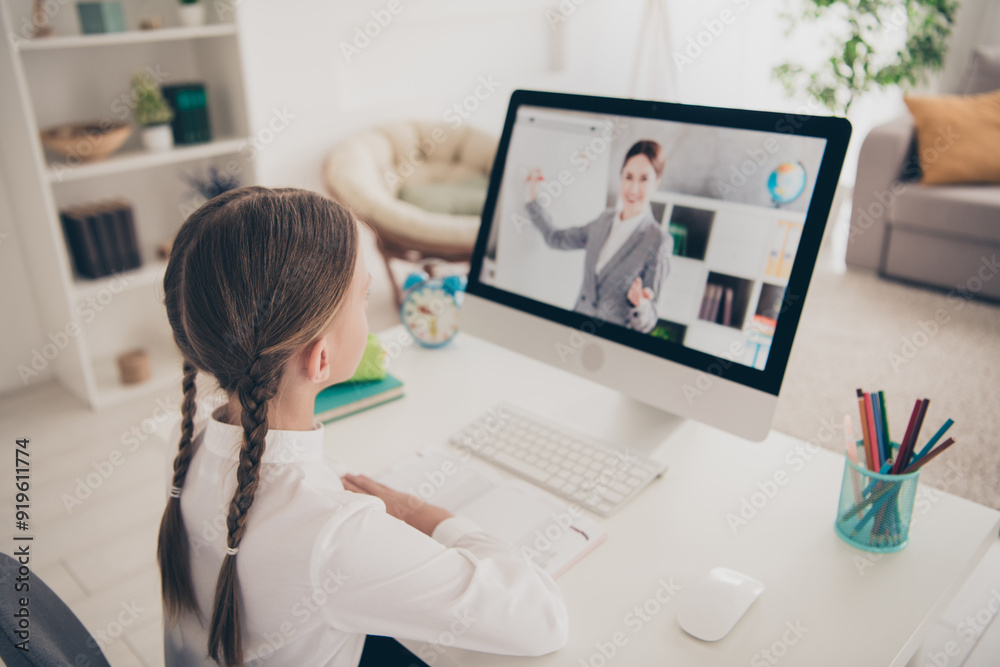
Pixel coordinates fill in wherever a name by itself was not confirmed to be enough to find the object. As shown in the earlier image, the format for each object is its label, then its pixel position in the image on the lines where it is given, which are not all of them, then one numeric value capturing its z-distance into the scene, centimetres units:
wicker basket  230
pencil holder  86
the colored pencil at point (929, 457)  81
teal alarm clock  141
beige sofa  312
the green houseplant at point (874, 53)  356
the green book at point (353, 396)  119
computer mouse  78
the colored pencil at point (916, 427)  82
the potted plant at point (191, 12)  249
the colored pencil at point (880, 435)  85
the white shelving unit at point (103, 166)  229
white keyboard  100
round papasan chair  291
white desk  77
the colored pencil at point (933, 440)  83
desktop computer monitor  94
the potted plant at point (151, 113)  244
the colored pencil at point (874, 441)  85
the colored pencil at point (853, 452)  88
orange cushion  319
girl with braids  72
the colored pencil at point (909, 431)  82
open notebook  91
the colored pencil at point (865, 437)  86
